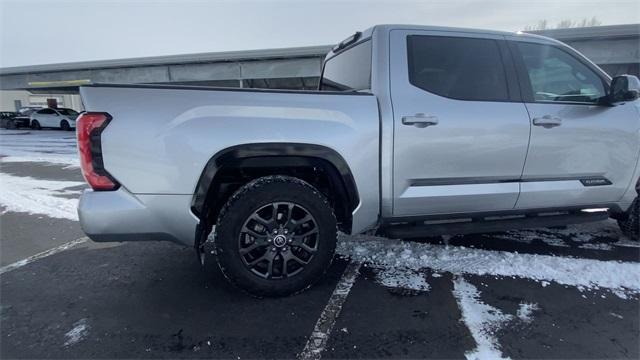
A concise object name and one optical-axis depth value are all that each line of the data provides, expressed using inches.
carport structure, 906.1
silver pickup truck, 97.3
